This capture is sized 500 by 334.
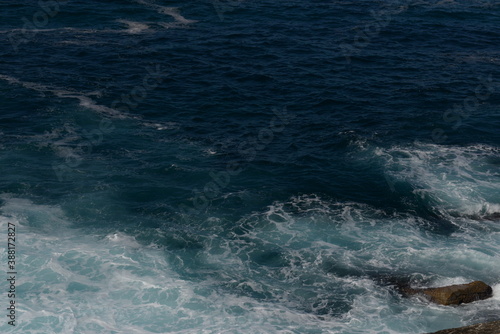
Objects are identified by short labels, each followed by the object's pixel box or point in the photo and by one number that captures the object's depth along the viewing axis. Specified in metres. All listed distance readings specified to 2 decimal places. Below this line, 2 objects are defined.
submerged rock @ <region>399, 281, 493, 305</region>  61.41
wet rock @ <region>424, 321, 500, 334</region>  52.16
